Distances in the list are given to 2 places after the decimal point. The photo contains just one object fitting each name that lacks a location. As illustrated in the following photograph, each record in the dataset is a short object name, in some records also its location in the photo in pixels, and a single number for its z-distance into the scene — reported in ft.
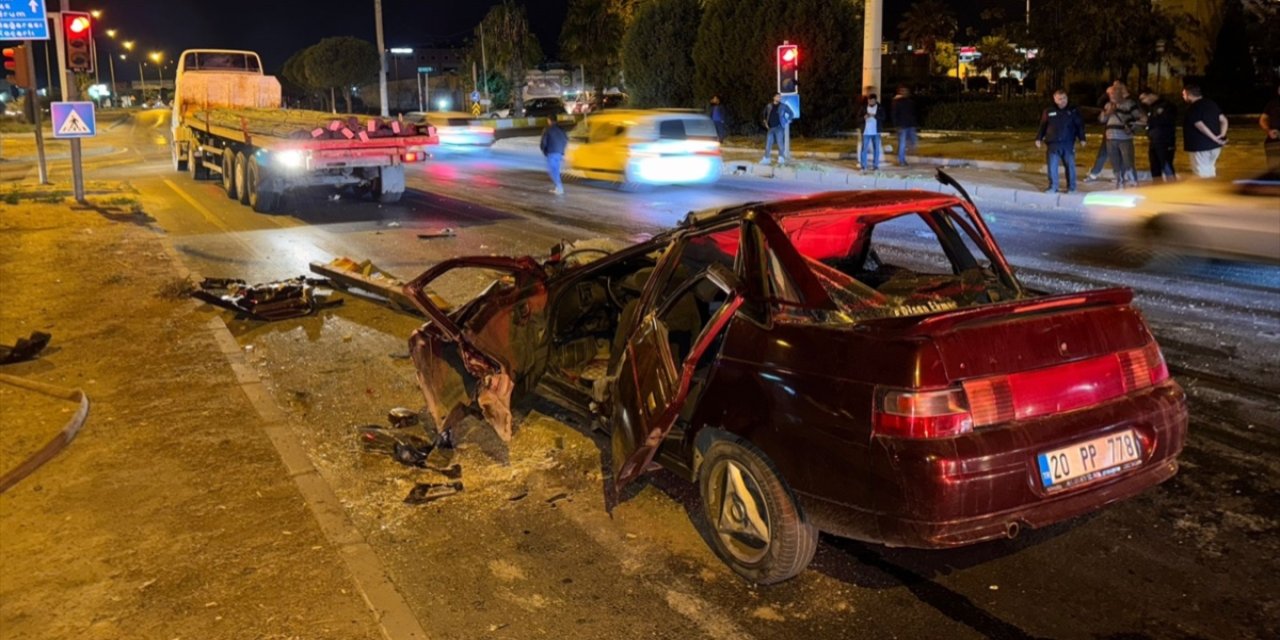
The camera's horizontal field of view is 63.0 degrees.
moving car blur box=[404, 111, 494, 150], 121.90
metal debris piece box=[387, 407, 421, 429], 21.02
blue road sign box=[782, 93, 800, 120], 79.06
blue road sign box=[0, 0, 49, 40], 58.59
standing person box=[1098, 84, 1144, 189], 51.78
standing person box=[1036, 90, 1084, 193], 52.44
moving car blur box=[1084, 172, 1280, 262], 31.12
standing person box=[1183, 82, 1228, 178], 45.60
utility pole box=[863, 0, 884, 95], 77.25
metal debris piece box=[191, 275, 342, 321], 31.27
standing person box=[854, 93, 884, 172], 71.05
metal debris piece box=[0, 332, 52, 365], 26.30
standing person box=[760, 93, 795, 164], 78.43
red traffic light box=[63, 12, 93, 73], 61.87
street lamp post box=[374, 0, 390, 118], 140.26
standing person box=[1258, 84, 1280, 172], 42.62
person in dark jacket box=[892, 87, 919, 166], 72.43
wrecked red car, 11.94
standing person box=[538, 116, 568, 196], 66.85
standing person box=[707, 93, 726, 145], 86.38
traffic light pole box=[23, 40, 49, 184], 70.64
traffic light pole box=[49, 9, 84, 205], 62.23
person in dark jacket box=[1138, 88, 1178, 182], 50.21
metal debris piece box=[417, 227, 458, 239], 47.83
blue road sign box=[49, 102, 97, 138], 60.23
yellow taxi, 64.34
